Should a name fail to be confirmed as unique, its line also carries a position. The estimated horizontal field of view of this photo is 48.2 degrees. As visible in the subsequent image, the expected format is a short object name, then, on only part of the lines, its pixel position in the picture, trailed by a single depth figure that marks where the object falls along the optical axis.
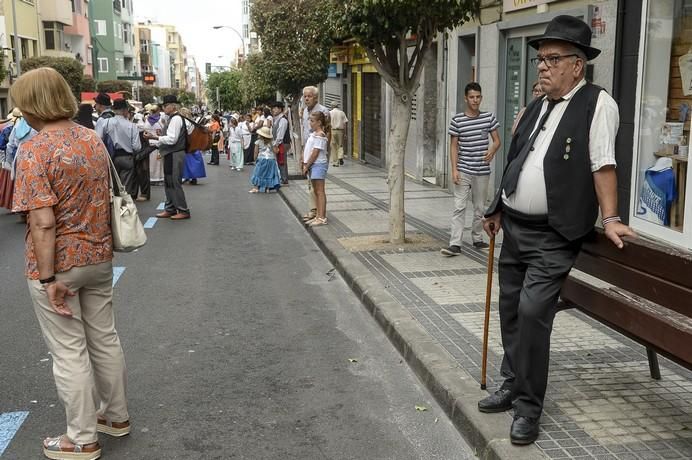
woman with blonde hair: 3.68
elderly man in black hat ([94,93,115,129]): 13.41
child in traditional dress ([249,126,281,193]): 16.48
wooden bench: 3.45
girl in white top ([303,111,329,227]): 10.95
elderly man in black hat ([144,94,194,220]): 12.19
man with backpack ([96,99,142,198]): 13.26
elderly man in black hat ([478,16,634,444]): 3.65
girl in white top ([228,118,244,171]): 24.30
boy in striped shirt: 8.62
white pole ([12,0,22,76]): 39.18
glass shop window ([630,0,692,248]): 8.14
